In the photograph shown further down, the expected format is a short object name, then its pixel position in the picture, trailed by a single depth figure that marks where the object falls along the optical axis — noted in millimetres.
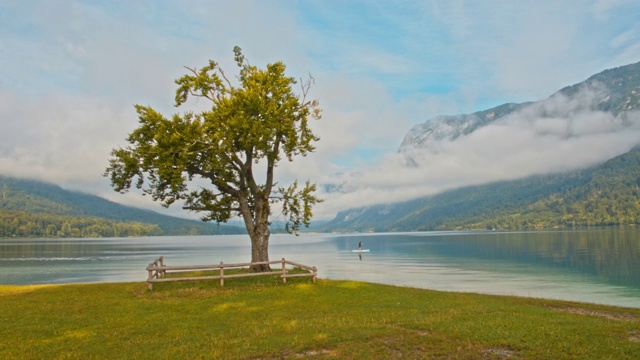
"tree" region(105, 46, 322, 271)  34781
